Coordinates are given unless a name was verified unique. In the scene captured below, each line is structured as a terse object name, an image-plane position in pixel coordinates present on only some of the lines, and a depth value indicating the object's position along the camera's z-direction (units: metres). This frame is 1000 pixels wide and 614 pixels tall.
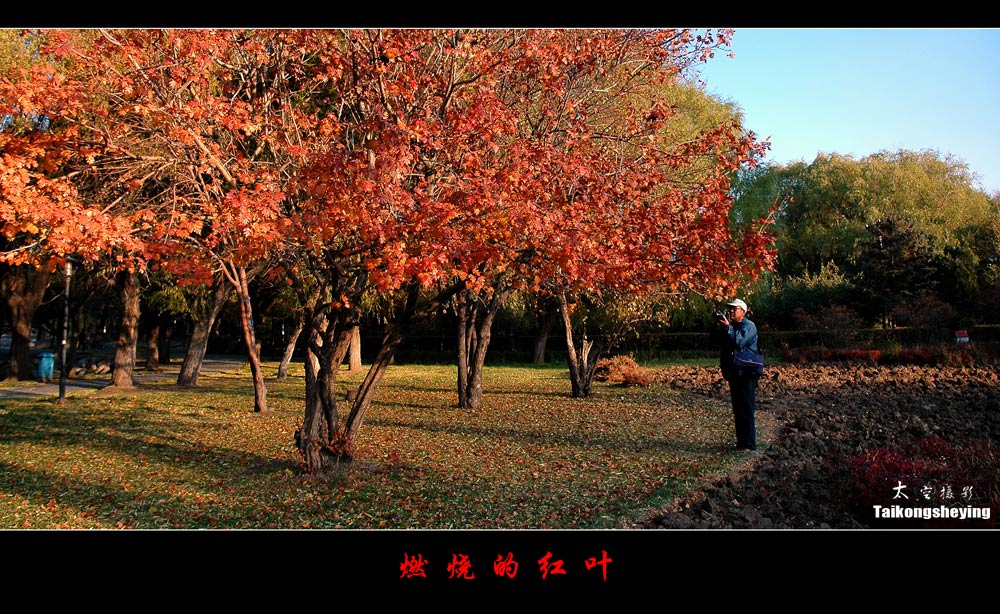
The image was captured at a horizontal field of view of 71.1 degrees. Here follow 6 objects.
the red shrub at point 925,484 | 5.09
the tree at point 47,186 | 6.48
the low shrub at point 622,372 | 19.11
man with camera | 8.69
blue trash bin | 22.81
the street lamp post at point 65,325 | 14.92
